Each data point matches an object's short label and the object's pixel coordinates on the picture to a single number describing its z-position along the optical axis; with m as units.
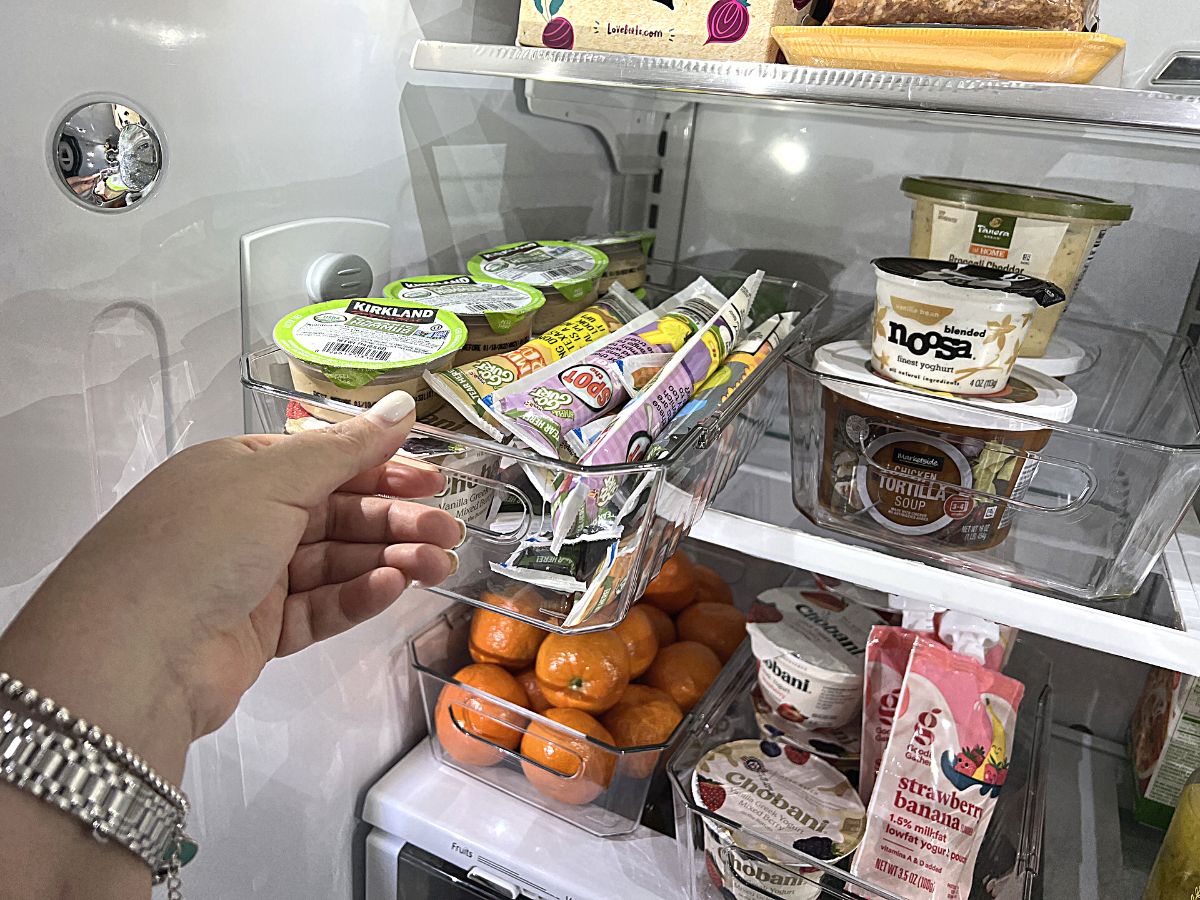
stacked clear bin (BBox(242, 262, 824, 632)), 0.64
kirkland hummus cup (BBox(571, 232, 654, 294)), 1.00
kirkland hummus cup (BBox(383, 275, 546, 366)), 0.75
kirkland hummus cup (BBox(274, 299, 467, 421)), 0.64
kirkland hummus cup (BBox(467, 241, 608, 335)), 0.85
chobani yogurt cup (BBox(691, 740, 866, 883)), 0.84
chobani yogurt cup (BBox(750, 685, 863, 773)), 0.98
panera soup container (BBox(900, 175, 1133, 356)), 0.80
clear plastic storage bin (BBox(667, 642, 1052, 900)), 0.82
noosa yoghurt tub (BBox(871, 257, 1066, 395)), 0.69
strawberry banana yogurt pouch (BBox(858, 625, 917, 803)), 0.90
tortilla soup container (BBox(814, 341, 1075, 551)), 0.71
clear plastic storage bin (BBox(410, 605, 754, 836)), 0.98
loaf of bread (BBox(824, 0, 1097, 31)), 0.63
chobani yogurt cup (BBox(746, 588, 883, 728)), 0.97
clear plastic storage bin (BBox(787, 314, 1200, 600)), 0.69
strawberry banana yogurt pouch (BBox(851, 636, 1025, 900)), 0.81
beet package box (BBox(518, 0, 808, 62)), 0.73
